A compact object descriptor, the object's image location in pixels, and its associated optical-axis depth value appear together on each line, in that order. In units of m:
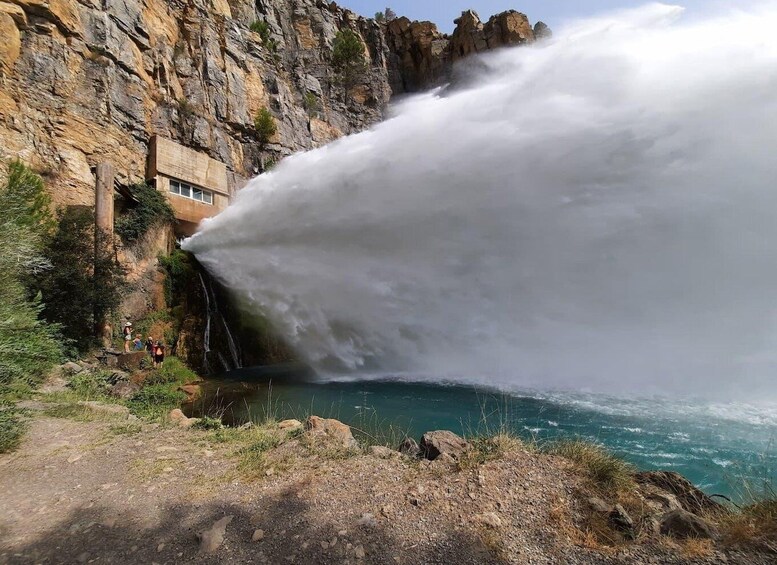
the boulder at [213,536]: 2.90
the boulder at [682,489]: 3.93
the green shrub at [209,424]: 5.86
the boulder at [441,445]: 4.68
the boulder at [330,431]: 5.19
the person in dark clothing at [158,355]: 13.56
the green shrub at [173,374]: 11.82
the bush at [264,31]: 34.62
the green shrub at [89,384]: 8.16
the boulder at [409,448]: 4.95
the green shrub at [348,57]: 42.34
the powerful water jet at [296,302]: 17.45
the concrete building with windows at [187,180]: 20.30
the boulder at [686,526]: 2.86
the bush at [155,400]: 7.52
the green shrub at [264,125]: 28.02
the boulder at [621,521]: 3.01
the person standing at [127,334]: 13.37
